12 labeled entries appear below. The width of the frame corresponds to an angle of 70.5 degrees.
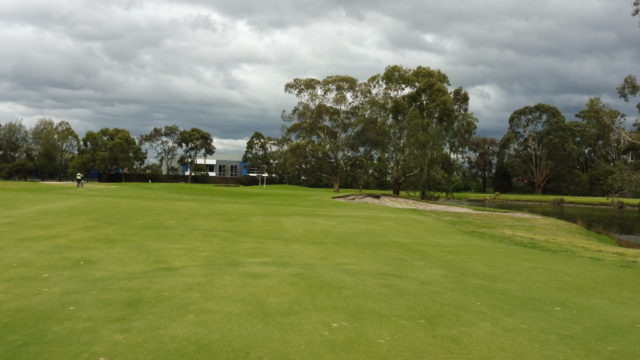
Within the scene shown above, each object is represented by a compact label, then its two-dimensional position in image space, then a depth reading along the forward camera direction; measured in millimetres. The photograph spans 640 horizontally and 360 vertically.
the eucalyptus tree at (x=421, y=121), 61469
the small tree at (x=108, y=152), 87188
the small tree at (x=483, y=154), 112812
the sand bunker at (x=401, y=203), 41669
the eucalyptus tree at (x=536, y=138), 96438
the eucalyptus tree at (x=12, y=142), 99000
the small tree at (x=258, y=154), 105000
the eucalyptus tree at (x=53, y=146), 97375
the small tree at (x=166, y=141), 107062
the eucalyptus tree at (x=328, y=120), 72875
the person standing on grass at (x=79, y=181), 49306
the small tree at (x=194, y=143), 102125
